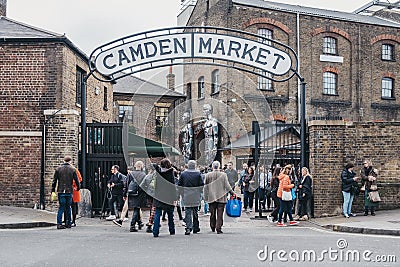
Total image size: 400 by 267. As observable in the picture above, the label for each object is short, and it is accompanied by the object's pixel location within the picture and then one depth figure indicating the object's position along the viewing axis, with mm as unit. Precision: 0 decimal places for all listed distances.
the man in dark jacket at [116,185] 15562
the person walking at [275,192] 15930
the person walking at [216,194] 13320
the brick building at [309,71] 31344
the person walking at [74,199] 14500
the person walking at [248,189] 18562
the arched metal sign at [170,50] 16861
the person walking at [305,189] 15875
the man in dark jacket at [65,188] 13797
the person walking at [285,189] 14961
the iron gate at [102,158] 17078
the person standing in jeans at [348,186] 16016
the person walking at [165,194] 12195
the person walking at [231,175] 19047
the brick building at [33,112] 16891
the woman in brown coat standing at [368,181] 16188
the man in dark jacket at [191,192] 12805
